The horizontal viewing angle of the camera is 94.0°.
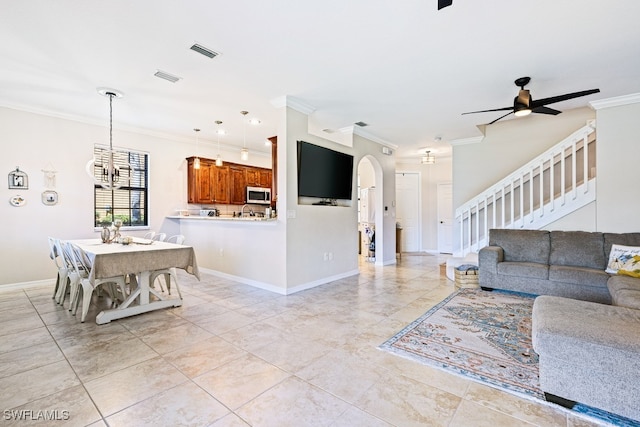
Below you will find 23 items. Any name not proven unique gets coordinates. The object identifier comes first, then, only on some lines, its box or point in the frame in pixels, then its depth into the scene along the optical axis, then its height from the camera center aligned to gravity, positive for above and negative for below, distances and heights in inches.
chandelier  152.9 +23.1
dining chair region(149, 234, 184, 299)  142.6 -29.7
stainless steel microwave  291.7 +16.4
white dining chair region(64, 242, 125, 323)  121.0 -28.5
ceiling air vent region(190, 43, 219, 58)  111.7 +61.8
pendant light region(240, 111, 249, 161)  186.9 +61.7
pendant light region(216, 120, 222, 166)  206.8 +61.7
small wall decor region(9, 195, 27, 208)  173.9 +6.1
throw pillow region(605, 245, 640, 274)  135.7 -20.5
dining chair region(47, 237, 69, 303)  144.8 -31.7
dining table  118.2 -22.4
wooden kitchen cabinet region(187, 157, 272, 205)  251.3 +28.1
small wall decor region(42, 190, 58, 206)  184.4 +8.9
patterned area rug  79.3 -45.0
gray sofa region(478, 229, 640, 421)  62.2 -30.8
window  209.4 +13.3
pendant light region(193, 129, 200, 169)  219.6 +35.5
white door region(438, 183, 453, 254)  325.1 -7.1
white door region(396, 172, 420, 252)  335.6 +6.2
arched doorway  251.4 +4.6
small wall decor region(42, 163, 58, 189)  184.9 +22.1
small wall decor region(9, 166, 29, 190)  173.8 +18.7
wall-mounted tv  175.3 +25.0
